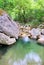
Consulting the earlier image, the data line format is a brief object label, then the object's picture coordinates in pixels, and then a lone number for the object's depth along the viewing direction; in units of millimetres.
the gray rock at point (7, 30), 3999
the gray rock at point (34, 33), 4933
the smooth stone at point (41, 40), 4336
